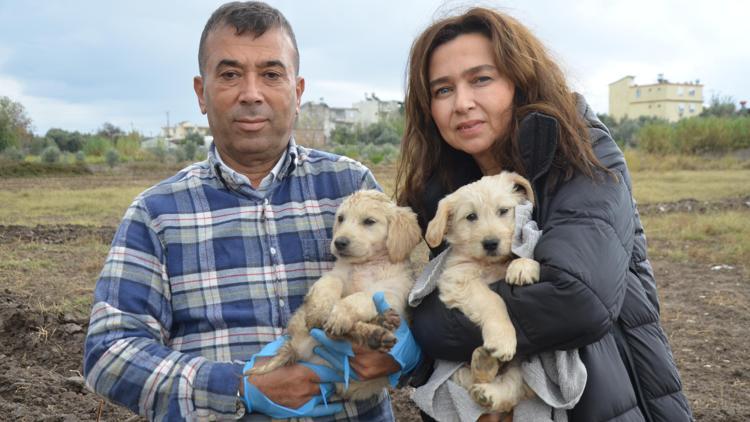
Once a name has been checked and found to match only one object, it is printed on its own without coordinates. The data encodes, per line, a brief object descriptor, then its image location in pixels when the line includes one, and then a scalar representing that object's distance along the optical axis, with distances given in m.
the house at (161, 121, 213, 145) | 89.01
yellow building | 106.81
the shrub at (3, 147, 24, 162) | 34.32
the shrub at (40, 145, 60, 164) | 33.69
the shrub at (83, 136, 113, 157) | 40.84
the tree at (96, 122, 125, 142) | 49.15
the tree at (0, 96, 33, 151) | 38.47
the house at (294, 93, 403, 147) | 36.88
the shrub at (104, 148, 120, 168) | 33.59
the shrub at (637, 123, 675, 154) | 39.03
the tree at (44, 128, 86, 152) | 47.66
